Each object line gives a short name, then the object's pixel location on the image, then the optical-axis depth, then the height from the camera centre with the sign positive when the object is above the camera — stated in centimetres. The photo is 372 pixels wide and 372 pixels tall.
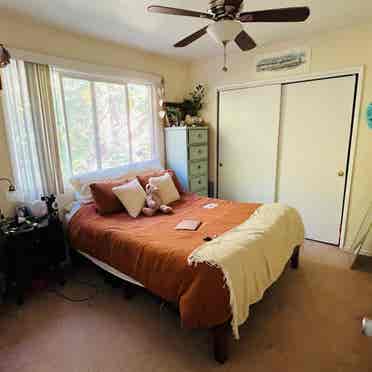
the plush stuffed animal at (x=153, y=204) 270 -74
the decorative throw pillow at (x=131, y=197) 266 -66
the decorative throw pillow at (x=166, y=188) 297 -63
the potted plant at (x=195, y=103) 402 +46
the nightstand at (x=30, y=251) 219 -104
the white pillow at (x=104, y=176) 280 -48
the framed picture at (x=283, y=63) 306 +85
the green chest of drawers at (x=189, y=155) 368 -32
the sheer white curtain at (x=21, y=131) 235 +5
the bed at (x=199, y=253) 160 -89
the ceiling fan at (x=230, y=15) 149 +70
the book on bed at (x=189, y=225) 226 -82
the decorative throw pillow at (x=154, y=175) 308 -52
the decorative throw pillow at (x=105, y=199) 264 -65
